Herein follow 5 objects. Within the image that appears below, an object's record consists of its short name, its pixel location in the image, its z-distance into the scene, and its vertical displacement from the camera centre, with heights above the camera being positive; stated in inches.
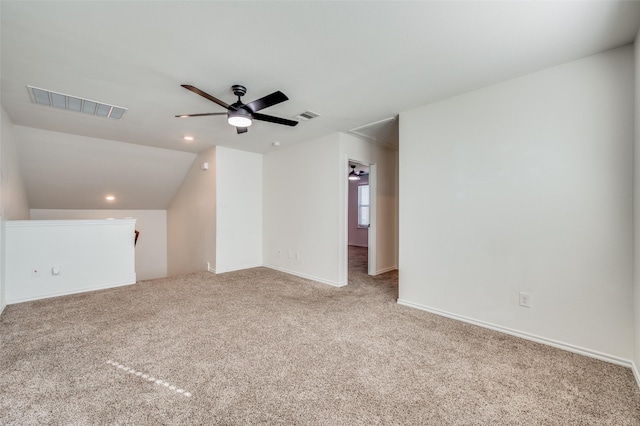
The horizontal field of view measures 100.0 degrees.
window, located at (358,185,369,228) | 343.6 +4.0
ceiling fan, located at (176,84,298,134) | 95.0 +38.7
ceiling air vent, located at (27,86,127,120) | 112.7 +49.5
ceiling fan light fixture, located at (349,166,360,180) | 304.0 +38.3
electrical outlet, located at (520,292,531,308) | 97.0 -33.5
